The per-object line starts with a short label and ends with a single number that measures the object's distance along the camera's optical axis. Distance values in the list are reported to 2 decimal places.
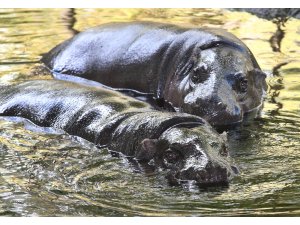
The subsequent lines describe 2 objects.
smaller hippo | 15.34
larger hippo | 19.84
